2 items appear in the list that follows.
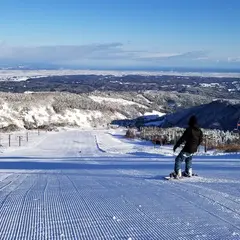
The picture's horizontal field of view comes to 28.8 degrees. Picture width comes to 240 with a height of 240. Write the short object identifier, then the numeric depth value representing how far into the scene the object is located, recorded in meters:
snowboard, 11.15
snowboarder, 11.20
